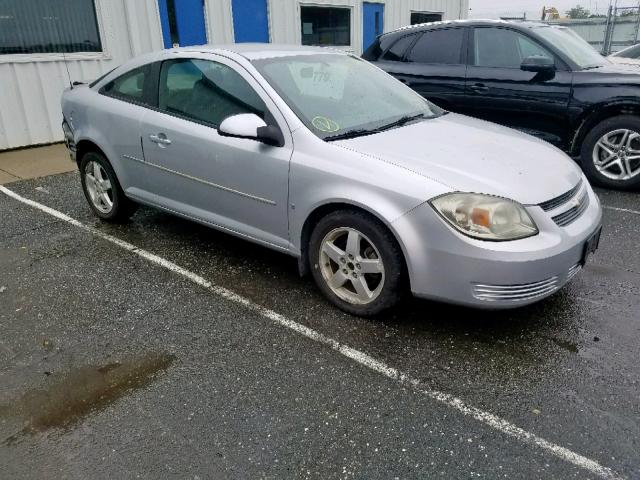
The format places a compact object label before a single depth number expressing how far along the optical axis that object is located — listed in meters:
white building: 7.64
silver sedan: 2.80
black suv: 5.56
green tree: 43.06
